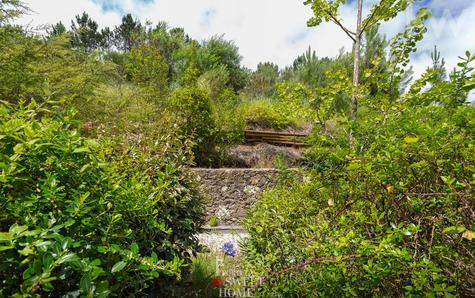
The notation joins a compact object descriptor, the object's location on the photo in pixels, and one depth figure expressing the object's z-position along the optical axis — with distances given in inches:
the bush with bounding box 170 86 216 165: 326.6
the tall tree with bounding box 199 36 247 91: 859.6
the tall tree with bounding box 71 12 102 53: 1620.3
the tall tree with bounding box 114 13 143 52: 1617.9
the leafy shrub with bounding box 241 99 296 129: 465.1
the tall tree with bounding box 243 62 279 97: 935.0
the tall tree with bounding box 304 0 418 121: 138.6
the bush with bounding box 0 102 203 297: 34.2
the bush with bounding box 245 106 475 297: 51.3
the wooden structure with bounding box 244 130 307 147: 410.6
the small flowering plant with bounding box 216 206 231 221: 275.1
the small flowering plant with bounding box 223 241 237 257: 116.5
